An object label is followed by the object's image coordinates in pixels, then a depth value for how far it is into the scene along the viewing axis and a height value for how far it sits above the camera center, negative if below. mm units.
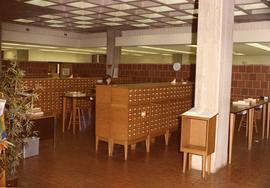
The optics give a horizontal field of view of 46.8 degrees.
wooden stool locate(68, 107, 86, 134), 7514 -1155
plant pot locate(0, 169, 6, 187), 2818 -941
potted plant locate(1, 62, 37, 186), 3342 -411
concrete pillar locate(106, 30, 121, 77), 11477 +908
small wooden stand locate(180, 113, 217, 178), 4291 -824
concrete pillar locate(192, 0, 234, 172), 4422 +262
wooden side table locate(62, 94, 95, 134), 7186 -615
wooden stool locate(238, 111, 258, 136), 7763 -1106
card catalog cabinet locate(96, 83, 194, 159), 5055 -589
